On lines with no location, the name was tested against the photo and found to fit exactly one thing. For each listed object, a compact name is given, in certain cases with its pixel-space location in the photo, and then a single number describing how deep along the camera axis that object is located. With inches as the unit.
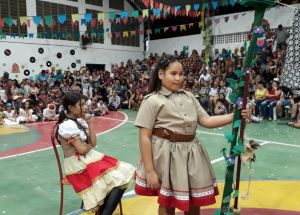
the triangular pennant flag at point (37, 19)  511.1
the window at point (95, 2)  709.3
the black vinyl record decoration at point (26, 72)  617.6
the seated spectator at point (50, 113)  421.4
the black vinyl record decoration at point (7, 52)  587.5
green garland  71.9
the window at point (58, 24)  633.6
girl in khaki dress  78.0
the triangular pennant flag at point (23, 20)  536.4
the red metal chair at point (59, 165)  101.4
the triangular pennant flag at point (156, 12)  514.0
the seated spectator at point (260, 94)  368.2
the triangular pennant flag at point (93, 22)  661.4
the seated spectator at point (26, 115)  402.1
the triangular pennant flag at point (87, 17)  568.2
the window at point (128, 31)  723.4
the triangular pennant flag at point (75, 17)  587.2
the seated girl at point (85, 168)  99.0
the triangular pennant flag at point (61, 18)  522.8
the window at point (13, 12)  584.4
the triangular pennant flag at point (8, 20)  539.5
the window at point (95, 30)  705.0
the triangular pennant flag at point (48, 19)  523.1
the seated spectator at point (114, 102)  517.0
